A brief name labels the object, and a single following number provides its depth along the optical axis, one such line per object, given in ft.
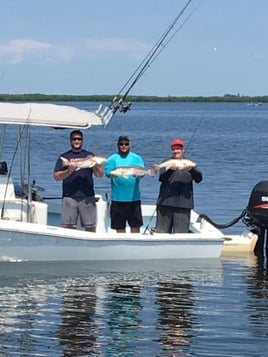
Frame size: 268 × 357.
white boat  39.24
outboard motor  44.24
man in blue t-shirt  40.09
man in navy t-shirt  39.19
